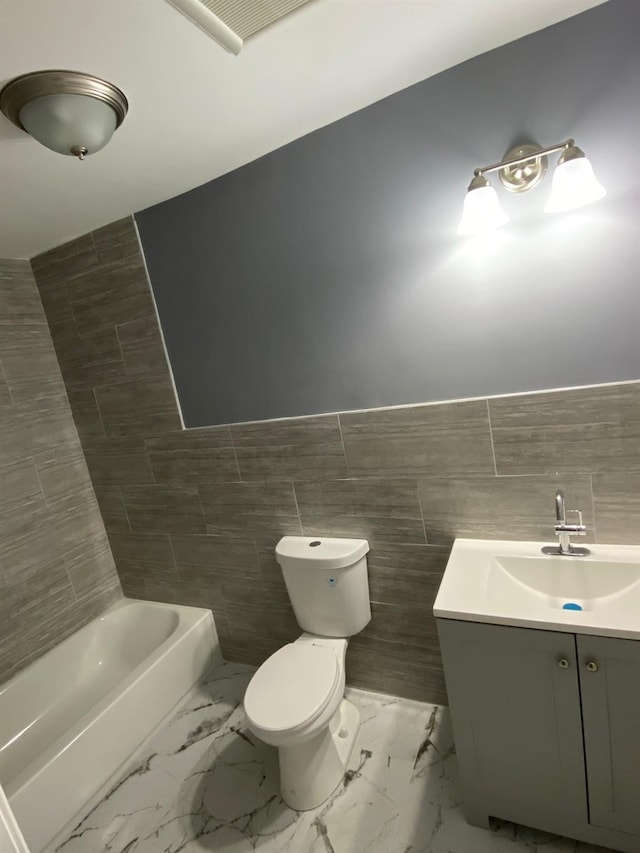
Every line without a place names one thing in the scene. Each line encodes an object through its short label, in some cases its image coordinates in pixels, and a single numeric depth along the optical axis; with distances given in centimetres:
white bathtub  164
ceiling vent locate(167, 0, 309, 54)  94
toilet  151
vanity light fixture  119
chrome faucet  138
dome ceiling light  109
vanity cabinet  118
